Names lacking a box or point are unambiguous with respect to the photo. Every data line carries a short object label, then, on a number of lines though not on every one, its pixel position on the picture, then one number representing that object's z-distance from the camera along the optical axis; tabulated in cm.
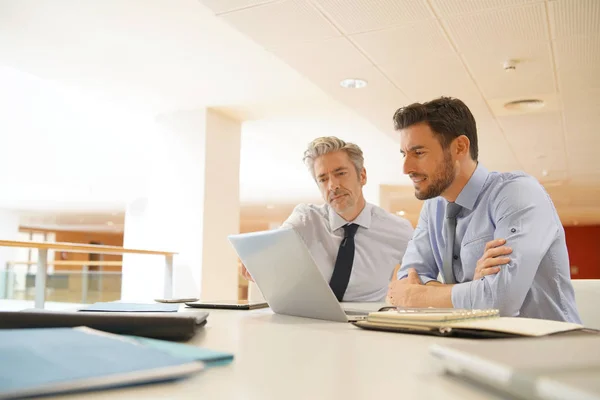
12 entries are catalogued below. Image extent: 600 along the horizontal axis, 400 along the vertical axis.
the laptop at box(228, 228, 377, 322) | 125
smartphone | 180
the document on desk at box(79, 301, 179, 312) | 137
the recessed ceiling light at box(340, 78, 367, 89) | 461
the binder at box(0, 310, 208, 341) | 86
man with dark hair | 155
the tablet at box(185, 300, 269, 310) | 159
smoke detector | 412
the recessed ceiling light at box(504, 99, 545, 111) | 512
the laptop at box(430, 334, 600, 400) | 45
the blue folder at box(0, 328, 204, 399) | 52
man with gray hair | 245
